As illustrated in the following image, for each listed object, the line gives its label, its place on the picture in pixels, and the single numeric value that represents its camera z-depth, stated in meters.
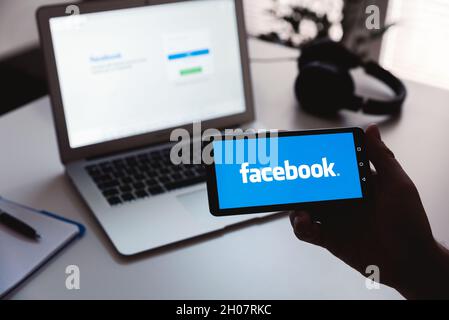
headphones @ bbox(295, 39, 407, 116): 1.05
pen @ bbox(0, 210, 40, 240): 0.74
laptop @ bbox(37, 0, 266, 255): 0.80
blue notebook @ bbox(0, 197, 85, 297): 0.69
